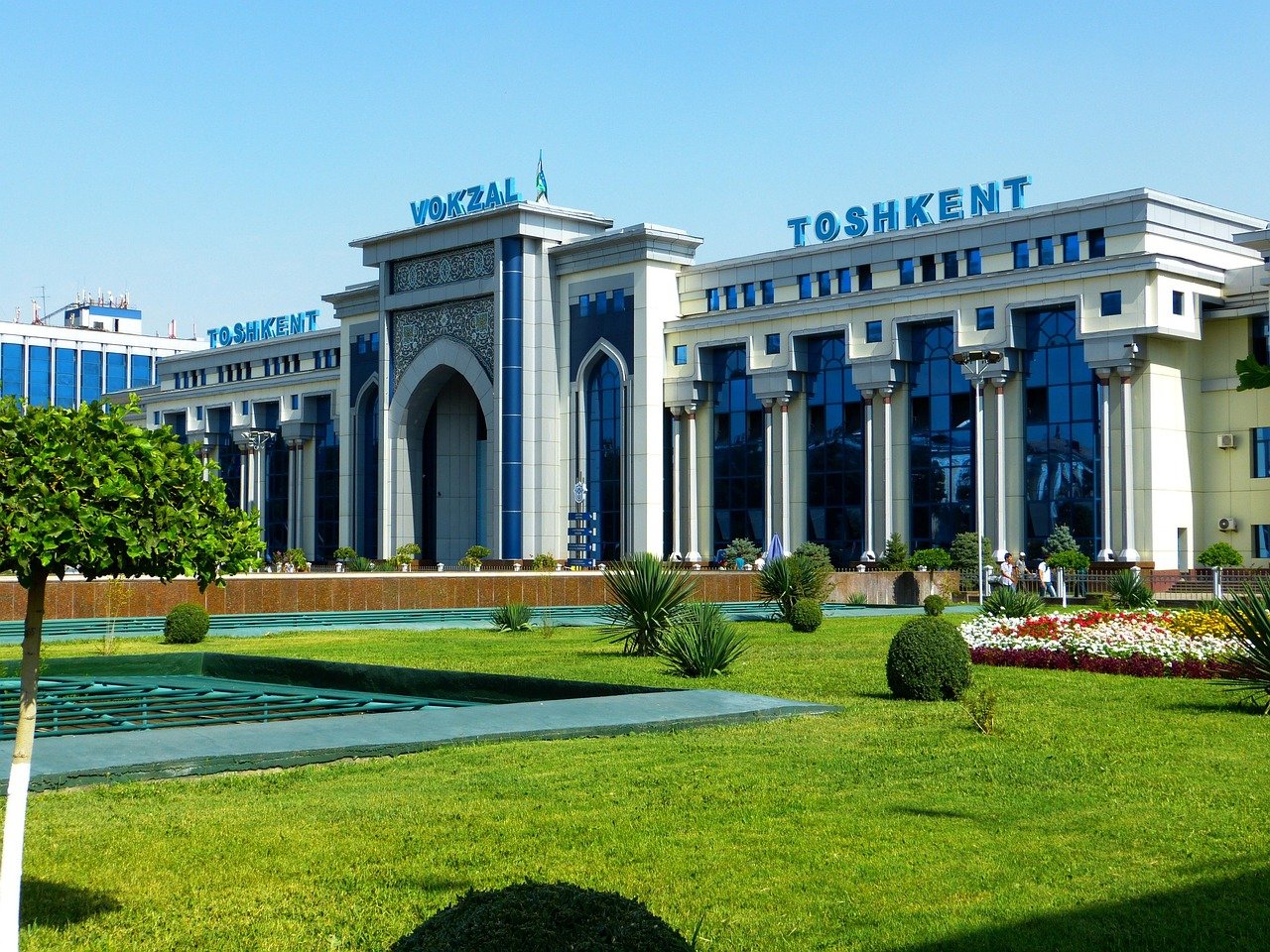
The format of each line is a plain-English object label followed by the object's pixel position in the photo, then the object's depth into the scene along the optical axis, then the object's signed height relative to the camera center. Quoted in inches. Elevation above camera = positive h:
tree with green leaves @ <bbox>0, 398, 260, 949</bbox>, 245.1 +3.9
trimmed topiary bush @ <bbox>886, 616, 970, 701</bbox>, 705.6 -68.8
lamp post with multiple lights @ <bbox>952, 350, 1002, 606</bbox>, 1667.1 +193.3
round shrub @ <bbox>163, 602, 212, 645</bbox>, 1187.3 -74.3
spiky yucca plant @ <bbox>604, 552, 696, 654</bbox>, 993.5 -47.8
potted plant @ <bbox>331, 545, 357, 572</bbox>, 2893.7 -41.9
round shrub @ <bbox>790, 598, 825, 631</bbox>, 1286.9 -80.0
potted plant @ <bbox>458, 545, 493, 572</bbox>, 2569.9 -44.3
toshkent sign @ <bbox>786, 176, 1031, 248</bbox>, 2250.2 +512.8
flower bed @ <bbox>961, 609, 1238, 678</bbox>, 845.8 -74.9
